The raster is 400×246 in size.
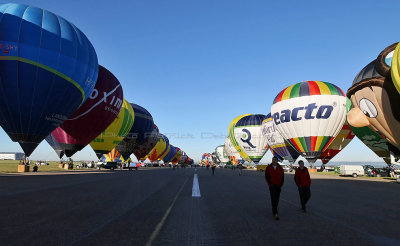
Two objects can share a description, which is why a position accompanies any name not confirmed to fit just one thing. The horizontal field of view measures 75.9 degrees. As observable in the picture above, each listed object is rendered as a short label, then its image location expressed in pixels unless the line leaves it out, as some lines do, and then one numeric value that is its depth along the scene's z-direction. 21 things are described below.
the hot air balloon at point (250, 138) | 63.41
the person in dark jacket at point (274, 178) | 7.56
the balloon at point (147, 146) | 64.56
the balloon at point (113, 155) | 57.50
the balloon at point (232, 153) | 77.74
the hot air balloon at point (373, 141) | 33.66
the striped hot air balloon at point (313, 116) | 38.28
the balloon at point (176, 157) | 155.55
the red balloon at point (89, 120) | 33.34
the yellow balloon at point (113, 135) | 42.12
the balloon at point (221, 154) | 141.09
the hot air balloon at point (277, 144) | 55.44
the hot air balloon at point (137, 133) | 54.06
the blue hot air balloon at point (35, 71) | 22.97
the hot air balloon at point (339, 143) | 45.28
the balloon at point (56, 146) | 34.66
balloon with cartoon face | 21.39
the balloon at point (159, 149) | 96.88
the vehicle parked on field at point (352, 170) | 35.22
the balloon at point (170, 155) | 128.38
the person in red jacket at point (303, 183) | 8.41
